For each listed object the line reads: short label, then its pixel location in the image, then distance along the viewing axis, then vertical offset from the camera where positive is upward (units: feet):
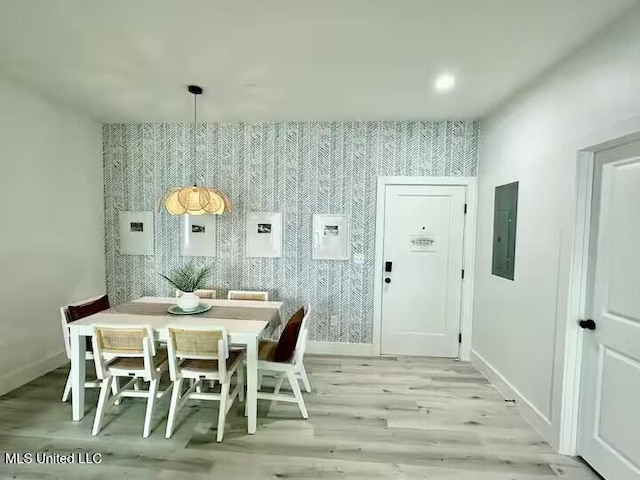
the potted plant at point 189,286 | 9.69 -1.88
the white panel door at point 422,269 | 12.53 -1.45
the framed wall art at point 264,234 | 12.89 -0.30
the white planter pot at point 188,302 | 9.67 -2.20
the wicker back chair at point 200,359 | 7.48 -3.06
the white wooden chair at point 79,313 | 8.66 -2.55
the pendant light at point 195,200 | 9.81 +0.70
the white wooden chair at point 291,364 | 8.39 -3.44
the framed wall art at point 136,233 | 13.28 -0.40
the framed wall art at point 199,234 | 13.07 -0.38
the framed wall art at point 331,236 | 12.73 -0.32
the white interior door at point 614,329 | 5.93 -1.74
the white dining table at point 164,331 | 7.94 -2.52
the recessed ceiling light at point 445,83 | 8.57 +3.87
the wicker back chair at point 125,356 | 7.63 -3.09
